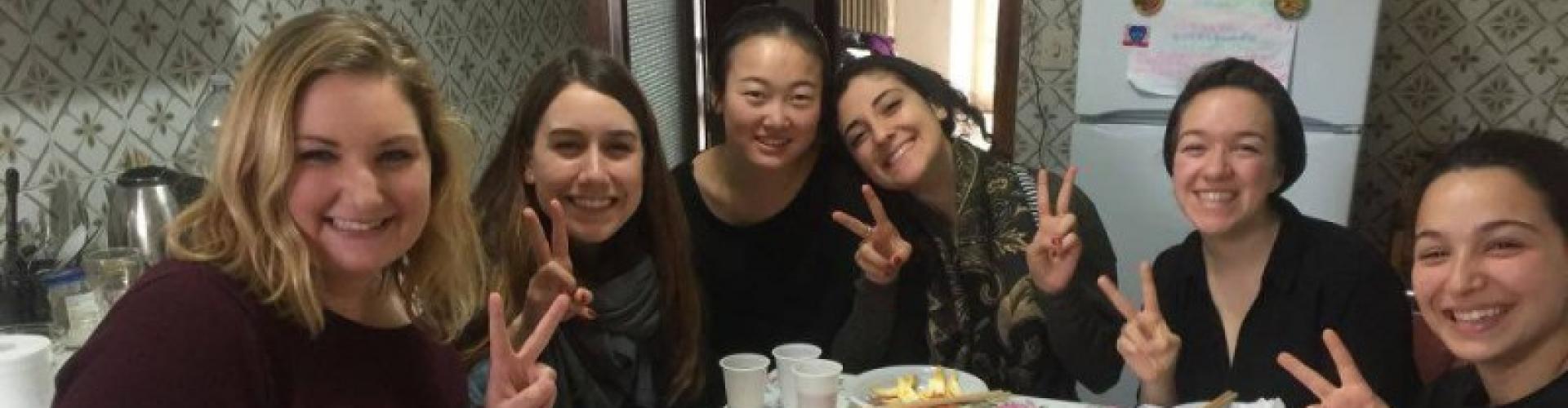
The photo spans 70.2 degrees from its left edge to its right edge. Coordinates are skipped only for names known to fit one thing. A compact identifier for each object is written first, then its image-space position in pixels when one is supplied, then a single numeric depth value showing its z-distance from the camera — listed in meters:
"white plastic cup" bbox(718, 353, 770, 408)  1.46
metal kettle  1.71
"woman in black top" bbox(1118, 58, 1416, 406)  1.55
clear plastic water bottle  1.97
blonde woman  0.94
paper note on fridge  2.72
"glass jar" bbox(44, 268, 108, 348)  1.57
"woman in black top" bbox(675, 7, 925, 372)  1.89
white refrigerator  2.70
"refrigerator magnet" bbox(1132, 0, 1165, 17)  2.81
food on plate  1.50
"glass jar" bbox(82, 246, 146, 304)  1.63
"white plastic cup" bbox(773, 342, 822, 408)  1.49
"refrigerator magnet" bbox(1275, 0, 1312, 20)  2.68
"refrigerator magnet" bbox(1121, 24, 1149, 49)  2.85
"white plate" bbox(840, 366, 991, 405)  1.56
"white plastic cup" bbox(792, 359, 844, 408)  1.38
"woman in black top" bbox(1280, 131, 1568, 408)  1.22
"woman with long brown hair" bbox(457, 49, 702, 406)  1.55
